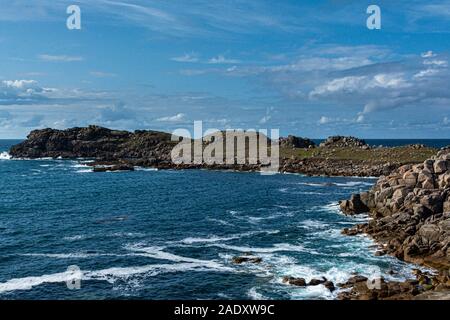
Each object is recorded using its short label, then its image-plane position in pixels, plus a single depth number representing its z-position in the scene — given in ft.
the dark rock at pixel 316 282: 158.90
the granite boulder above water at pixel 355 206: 286.87
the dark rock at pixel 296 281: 158.92
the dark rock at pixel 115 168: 559.88
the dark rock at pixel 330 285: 154.36
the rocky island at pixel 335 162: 500.74
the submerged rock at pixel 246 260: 186.50
